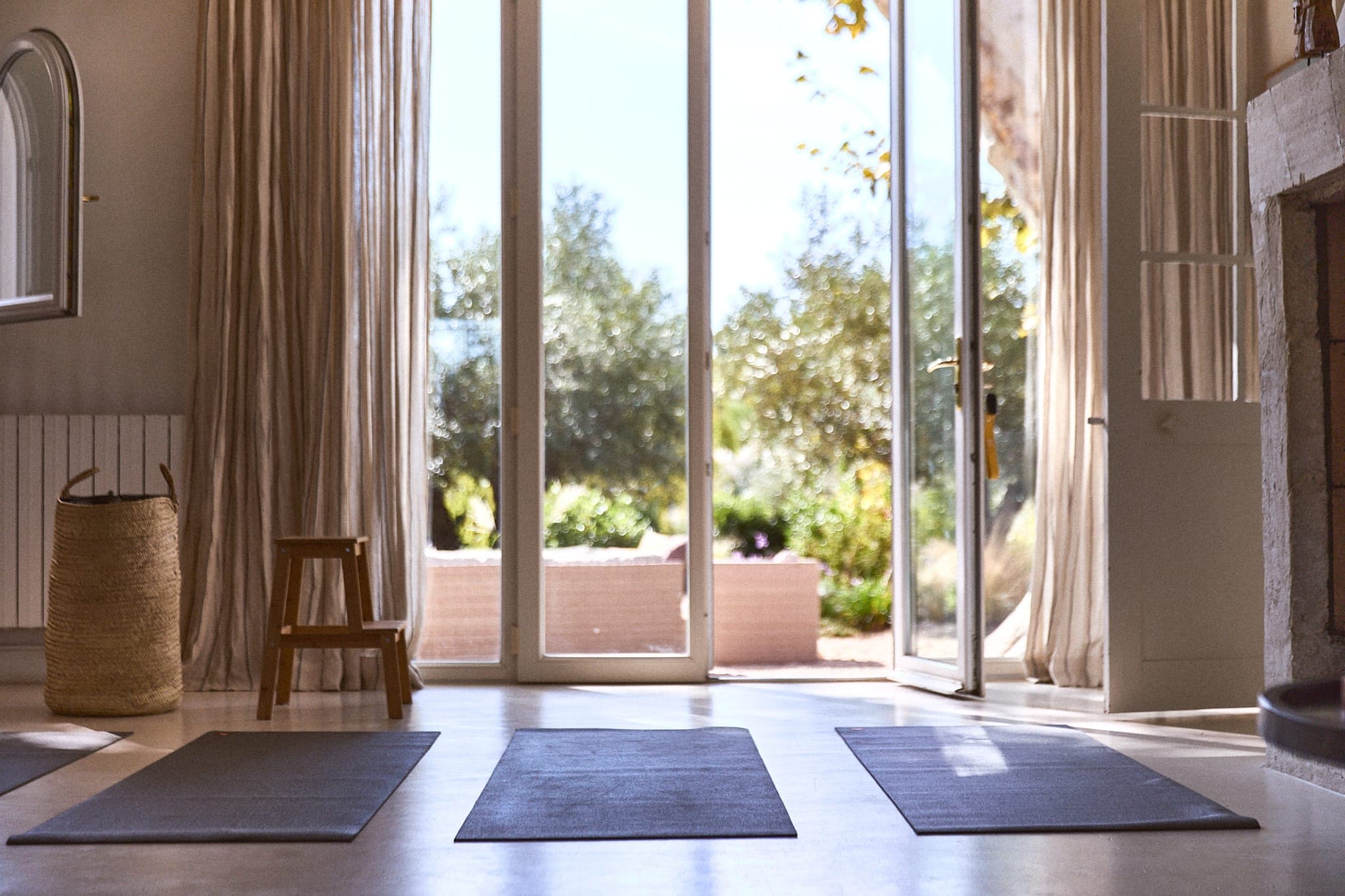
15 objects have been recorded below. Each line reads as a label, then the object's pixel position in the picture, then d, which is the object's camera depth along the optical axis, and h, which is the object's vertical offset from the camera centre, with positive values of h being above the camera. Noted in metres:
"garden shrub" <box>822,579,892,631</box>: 7.54 -0.68
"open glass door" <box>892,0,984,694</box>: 3.99 +0.47
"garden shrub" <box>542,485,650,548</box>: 4.39 -0.09
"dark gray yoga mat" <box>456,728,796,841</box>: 2.36 -0.62
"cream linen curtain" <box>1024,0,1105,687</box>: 4.33 +0.42
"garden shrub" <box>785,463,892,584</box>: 7.87 -0.22
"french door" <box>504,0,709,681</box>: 4.37 +0.65
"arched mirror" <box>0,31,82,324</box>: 3.71 +0.96
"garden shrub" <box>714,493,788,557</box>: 8.30 -0.20
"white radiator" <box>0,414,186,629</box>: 4.16 +0.09
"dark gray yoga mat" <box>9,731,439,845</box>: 2.32 -0.62
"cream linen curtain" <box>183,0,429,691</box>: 4.13 +0.60
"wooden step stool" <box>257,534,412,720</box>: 3.58 -0.38
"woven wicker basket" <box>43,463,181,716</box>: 3.62 -0.34
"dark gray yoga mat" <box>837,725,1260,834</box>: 2.40 -0.63
